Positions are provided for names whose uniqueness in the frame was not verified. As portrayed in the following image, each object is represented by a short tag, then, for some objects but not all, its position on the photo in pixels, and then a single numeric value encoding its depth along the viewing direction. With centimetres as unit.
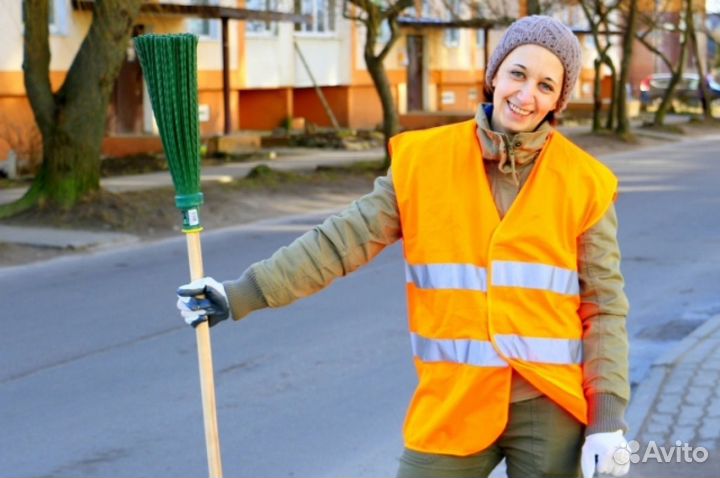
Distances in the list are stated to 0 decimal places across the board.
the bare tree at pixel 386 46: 2091
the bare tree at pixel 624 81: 3111
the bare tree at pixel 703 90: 4081
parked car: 5125
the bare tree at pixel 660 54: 3656
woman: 317
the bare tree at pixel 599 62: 3184
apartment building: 2456
